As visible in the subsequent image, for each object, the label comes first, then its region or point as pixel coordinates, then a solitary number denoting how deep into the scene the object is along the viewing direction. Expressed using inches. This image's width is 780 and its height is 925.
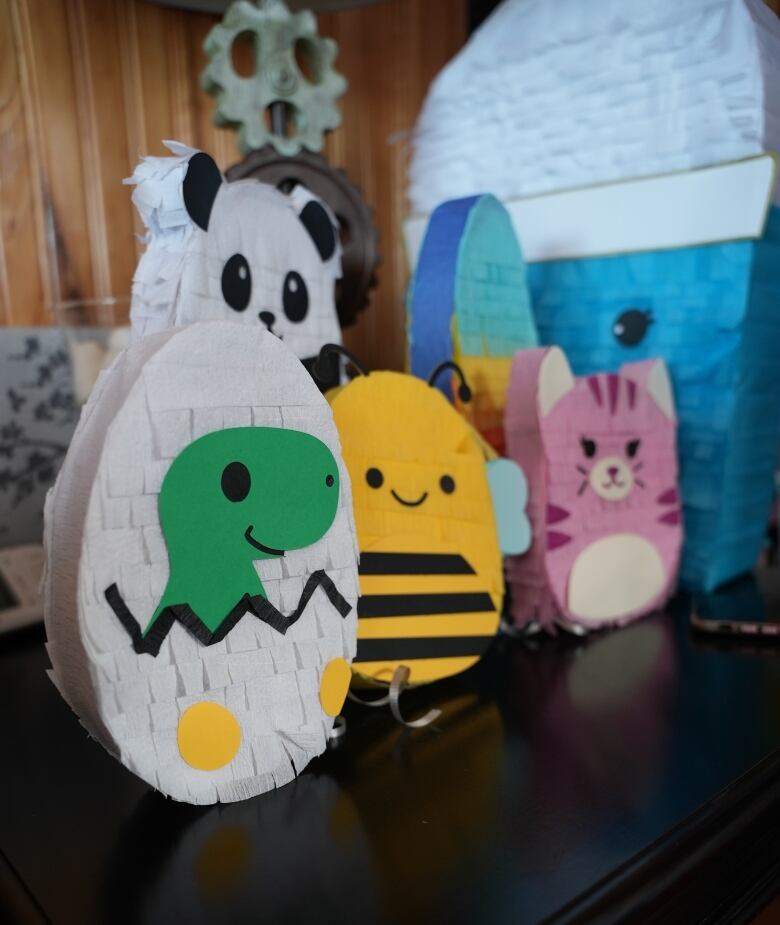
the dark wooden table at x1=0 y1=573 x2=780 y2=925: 13.7
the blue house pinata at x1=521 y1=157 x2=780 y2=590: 28.9
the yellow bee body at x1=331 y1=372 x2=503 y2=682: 20.1
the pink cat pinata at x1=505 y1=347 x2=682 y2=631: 24.7
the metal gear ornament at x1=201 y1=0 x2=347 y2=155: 29.2
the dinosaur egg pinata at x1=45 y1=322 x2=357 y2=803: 14.4
